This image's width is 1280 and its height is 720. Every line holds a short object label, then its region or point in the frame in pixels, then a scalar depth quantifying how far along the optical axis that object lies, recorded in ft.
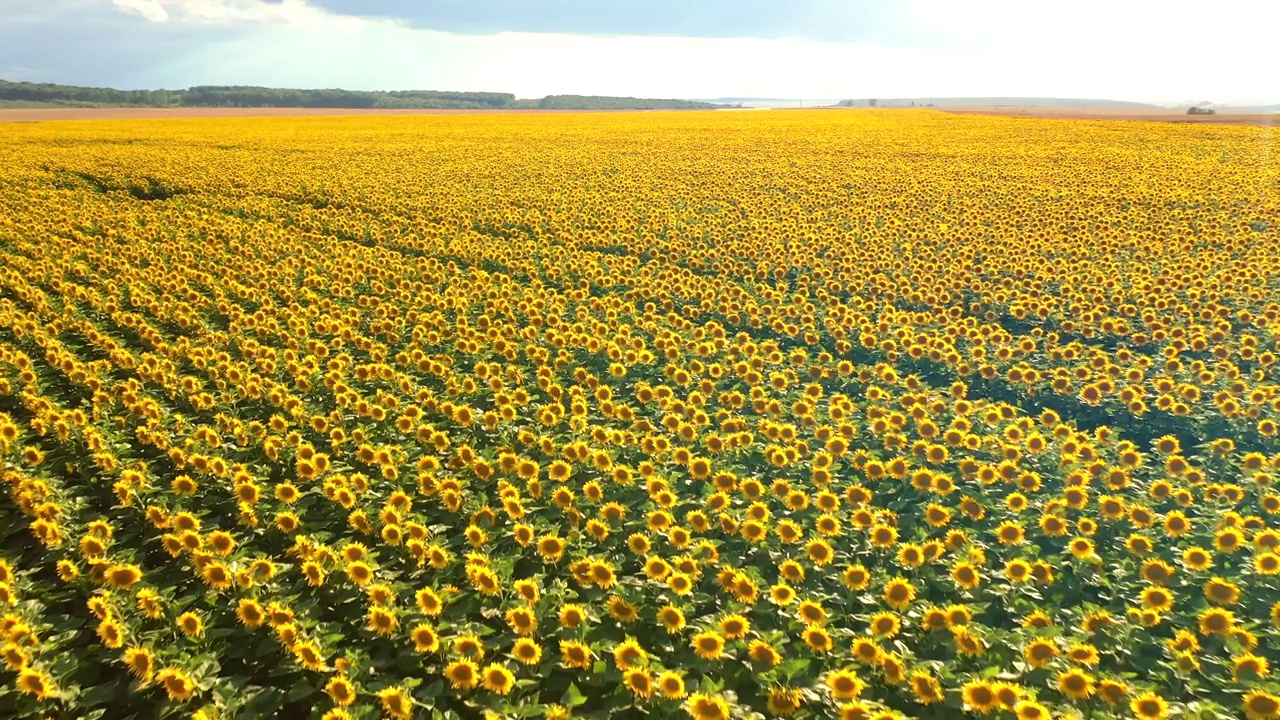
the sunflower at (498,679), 13.19
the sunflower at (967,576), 16.20
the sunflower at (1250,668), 13.47
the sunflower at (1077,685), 13.29
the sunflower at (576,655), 13.78
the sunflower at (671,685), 13.04
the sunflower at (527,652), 13.76
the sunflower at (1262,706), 12.64
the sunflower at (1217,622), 14.60
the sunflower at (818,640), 14.07
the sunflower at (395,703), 12.60
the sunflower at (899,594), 15.49
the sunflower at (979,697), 12.85
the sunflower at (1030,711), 12.43
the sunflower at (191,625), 14.23
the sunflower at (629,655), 13.57
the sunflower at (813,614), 14.90
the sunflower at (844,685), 13.06
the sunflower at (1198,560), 16.08
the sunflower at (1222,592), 15.30
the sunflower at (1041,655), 13.84
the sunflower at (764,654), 13.79
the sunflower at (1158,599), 15.43
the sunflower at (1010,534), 17.53
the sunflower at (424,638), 13.94
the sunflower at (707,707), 12.66
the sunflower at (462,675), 13.34
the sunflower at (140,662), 13.42
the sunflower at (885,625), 14.57
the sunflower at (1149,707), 12.75
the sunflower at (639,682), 13.10
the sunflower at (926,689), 13.16
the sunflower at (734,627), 14.73
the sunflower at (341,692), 13.00
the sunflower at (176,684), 12.98
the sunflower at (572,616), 14.73
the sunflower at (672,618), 14.71
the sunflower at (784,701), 12.94
